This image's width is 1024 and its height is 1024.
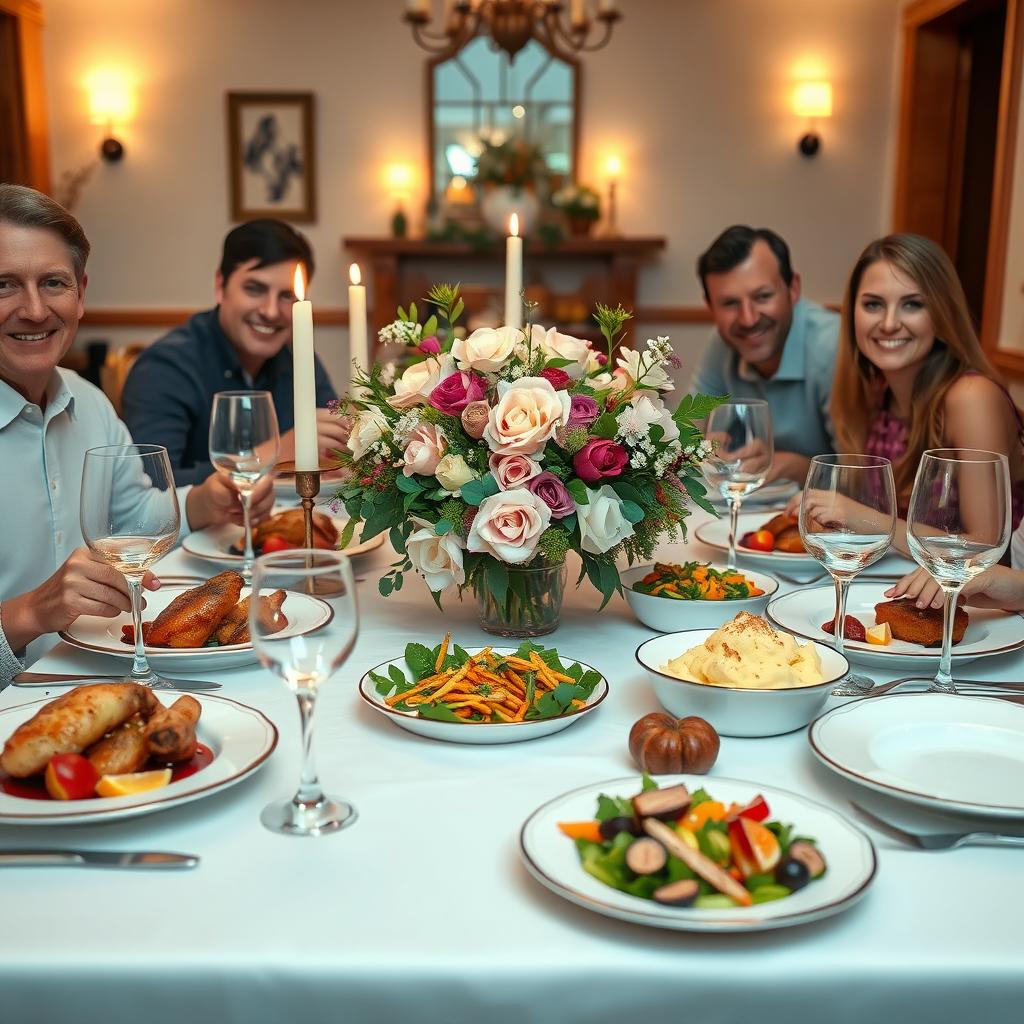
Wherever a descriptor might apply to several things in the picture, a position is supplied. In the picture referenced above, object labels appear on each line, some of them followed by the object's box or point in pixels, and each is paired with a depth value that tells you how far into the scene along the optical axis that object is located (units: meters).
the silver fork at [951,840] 0.87
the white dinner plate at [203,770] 0.87
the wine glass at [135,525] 1.22
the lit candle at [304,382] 1.42
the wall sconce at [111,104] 5.97
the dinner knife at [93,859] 0.84
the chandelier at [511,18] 4.16
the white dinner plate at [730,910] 0.73
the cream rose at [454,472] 1.27
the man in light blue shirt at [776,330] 3.08
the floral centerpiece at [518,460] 1.26
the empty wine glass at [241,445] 1.71
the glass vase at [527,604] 1.39
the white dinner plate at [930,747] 0.96
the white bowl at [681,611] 1.42
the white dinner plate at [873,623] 1.29
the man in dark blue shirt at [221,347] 2.75
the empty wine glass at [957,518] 1.15
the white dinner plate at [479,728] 1.07
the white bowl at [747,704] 1.07
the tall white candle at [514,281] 1.49
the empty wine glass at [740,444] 1.59
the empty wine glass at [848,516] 1.21
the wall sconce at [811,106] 5.93
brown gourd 0.99
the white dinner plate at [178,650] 1.27
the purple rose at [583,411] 1.28
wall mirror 6.02
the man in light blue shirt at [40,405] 1.71
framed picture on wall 6.04
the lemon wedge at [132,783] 0.92
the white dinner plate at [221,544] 1.74
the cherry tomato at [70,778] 0.90
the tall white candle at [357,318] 1.54
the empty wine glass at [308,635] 0.83
